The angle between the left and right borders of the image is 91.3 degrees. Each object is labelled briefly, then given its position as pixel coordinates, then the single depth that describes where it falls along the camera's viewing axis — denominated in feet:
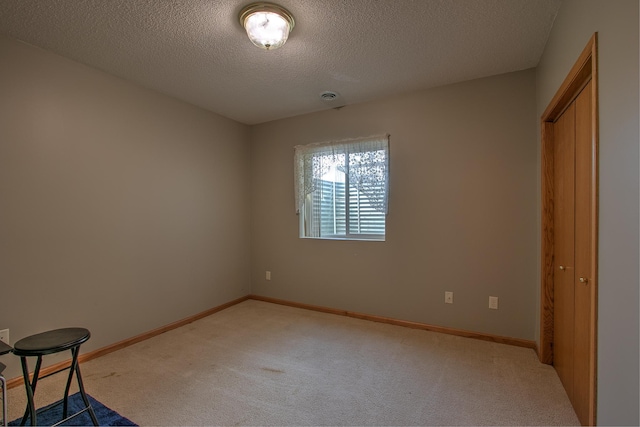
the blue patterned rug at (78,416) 5.68
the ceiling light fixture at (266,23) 6.03
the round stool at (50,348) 5.01
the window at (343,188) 10.98
